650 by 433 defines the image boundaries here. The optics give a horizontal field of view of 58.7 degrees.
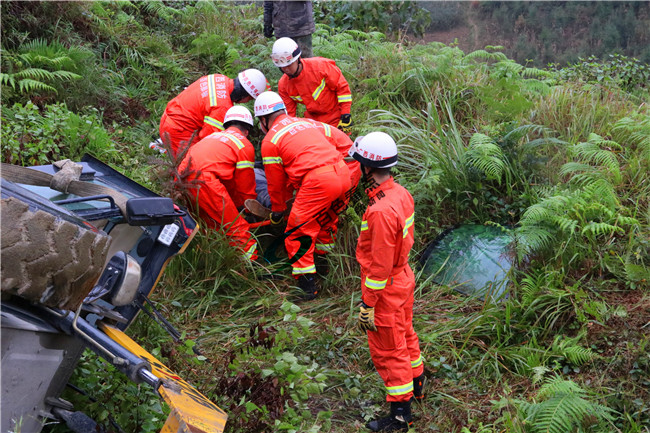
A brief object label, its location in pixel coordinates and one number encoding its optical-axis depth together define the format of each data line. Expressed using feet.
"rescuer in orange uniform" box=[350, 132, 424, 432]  12.71
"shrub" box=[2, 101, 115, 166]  18.66
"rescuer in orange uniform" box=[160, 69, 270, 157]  21.57
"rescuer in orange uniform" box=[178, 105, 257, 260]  17.67
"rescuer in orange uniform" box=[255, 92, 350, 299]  17.75
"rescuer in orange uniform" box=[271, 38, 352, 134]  21.50
